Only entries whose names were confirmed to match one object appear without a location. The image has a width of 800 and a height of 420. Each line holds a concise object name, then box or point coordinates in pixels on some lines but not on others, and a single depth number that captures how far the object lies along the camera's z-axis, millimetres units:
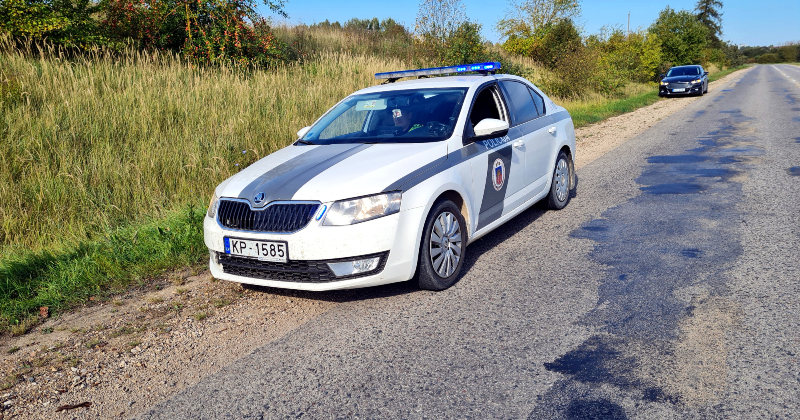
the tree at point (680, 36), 48875
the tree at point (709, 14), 101875
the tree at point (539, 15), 38906
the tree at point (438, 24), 18342
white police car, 4086
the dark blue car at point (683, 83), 27188
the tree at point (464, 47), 17484
